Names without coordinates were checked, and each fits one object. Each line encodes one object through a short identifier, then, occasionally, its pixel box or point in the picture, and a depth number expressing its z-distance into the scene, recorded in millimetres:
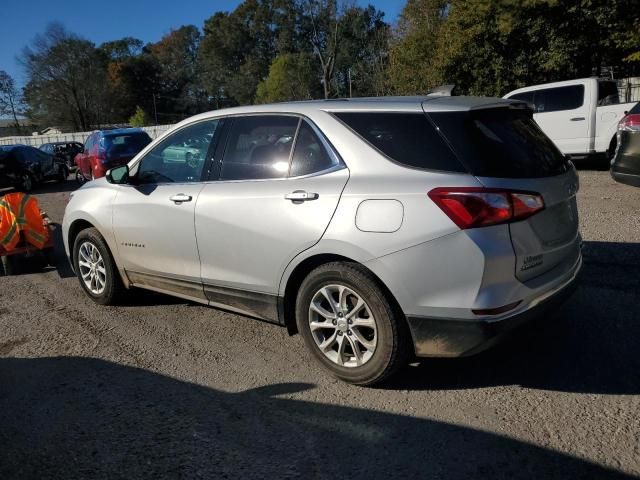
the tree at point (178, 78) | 94438
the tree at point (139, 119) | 64238
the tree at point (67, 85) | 70750
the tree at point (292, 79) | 57531
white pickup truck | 11664
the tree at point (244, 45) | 77125
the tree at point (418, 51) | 26531
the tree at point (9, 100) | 78312
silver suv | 2965
